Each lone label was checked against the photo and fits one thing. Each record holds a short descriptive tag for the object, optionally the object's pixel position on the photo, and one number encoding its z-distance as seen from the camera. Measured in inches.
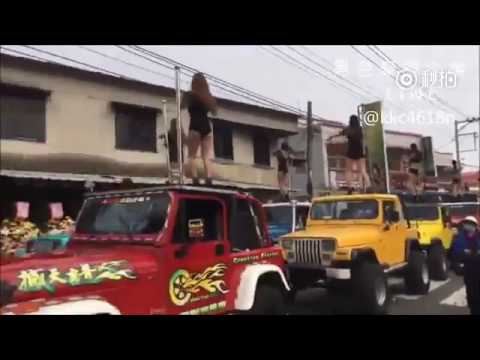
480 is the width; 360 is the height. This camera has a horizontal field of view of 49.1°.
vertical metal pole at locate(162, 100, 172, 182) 203.3
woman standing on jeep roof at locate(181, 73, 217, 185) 207.8
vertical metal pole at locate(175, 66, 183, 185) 201.4
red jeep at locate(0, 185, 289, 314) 138.1
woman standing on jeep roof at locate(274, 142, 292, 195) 249.0
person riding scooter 222.8
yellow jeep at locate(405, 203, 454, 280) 371.2
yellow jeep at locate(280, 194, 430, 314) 253.1
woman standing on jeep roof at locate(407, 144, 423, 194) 263.2
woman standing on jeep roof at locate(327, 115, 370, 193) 247.8
